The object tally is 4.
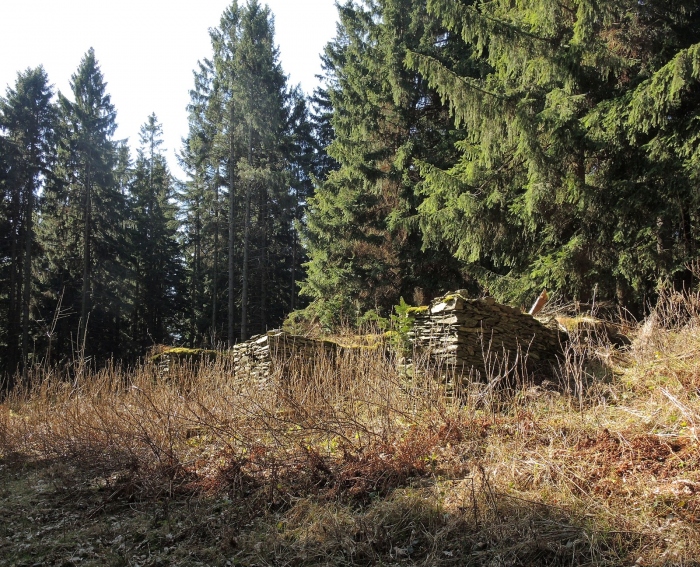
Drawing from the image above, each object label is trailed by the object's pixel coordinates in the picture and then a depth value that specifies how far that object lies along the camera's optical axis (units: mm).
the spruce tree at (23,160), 18938
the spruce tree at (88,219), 21172
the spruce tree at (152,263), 25188
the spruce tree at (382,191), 12789
